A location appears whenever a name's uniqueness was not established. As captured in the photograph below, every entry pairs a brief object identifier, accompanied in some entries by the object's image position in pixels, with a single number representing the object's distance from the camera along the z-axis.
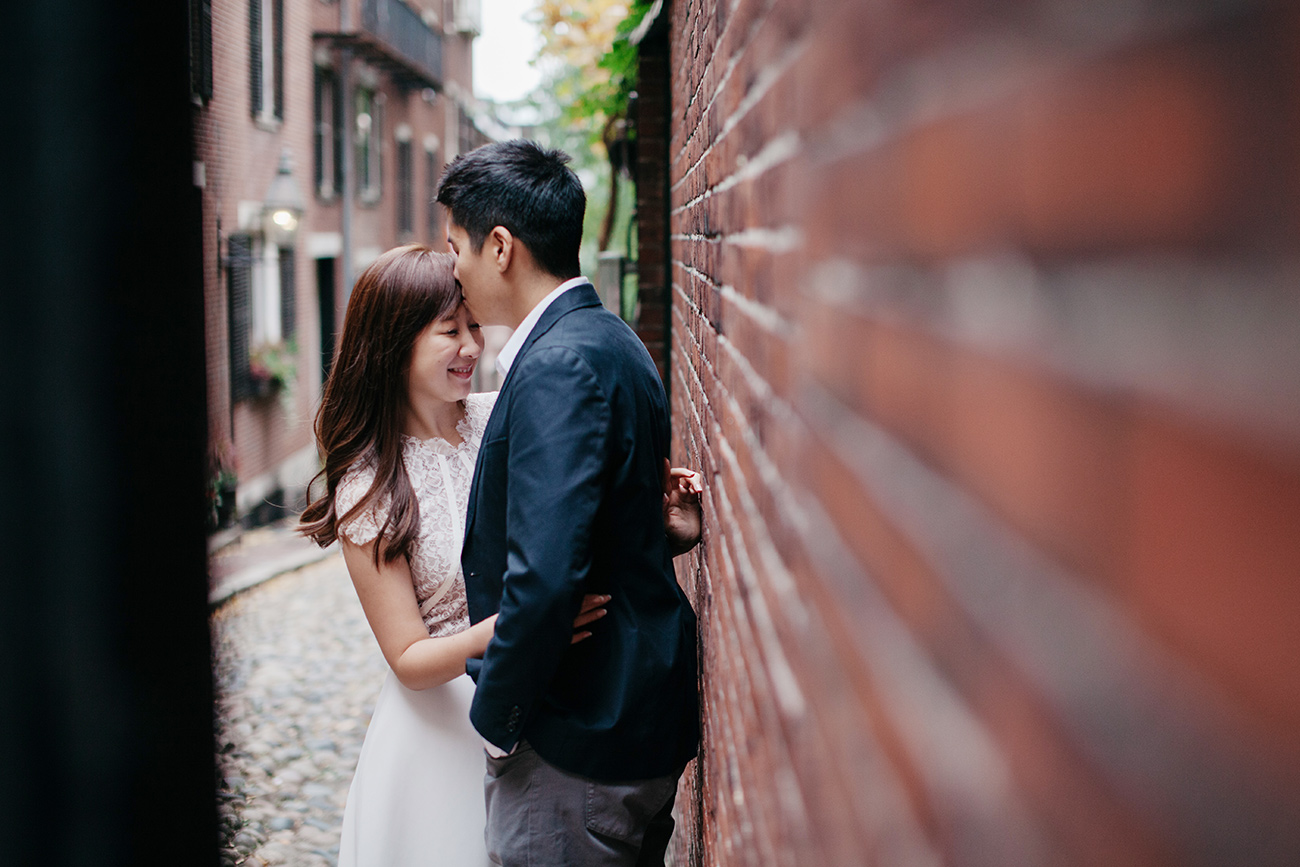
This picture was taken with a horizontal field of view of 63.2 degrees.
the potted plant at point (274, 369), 14.81
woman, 2.76
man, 2.17
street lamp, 14.32
